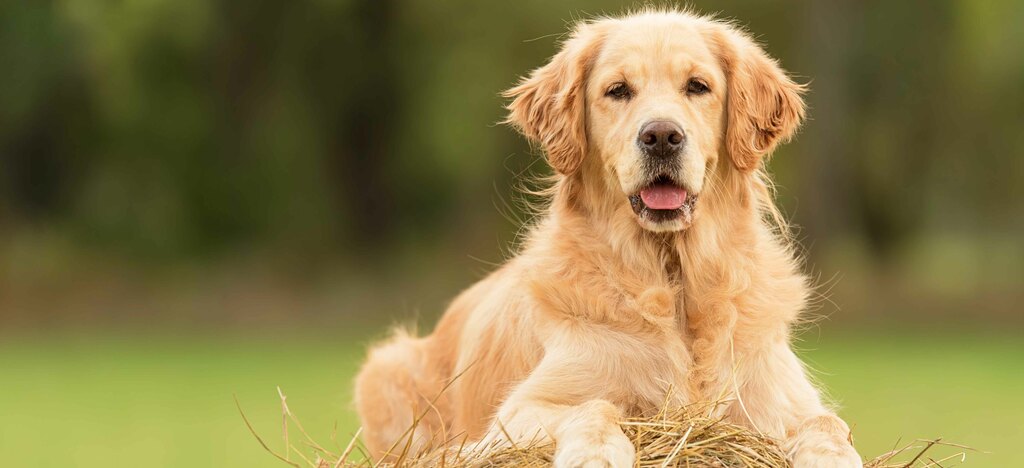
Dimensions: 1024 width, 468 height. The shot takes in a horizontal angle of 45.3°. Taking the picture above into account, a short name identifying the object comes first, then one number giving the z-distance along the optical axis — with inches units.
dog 192.9
